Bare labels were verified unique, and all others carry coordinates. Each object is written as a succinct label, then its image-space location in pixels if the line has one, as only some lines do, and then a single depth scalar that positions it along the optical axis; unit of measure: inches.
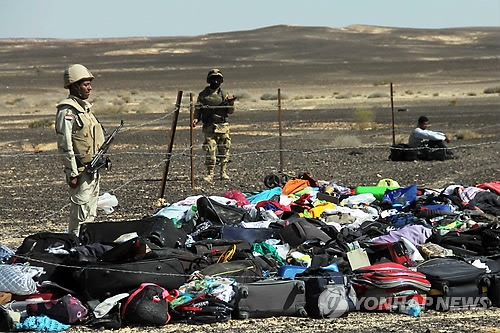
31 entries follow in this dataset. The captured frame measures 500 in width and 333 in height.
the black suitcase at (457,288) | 546.3
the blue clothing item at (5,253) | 584.1
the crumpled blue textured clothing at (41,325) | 503.8
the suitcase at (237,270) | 554.9
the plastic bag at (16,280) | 527.5
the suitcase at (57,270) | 547.5
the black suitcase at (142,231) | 621.3
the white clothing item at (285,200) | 799.7
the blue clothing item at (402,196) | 795.4
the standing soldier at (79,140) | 631.8
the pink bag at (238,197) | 794.2
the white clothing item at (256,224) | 691.4
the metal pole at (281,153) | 1131.8
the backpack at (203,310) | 520.4
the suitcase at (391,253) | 593.0
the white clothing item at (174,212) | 733.3
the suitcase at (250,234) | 655.8
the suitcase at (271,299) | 529.3
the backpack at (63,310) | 510.0
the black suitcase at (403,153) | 1317.7
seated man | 1289.4
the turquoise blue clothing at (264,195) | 829.2
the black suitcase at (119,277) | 526.0
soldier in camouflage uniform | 1091.3
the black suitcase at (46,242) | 602.9
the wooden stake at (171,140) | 970.1
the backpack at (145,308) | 511.8
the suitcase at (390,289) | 537.0
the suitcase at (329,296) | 529.3
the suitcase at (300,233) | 649.0
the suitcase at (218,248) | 592.7
